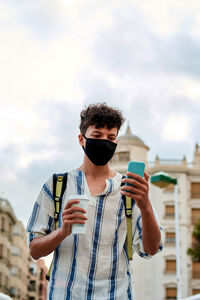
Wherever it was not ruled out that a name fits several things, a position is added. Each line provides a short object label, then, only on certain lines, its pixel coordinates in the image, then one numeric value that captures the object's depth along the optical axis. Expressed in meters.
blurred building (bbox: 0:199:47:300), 60.78
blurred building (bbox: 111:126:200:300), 49.88
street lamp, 16.28
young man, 3.10
